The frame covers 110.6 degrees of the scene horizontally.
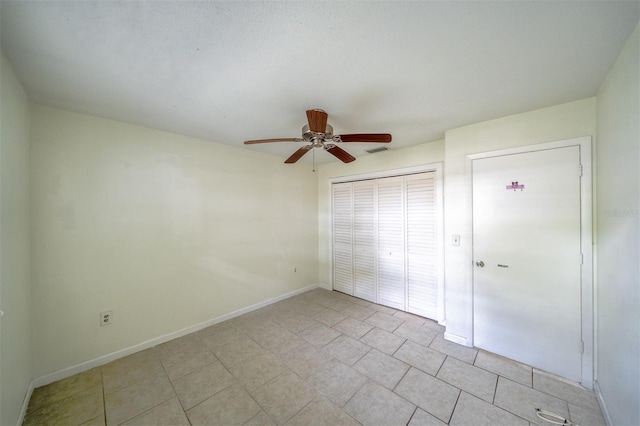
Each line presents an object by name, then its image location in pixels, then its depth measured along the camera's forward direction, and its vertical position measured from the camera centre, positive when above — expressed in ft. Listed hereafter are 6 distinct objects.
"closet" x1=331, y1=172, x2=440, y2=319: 9.99 -1.49
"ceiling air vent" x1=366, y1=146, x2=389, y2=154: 10.59 +3.07
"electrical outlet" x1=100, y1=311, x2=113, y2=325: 7.14 -3.40
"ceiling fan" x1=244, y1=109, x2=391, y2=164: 5.76 +2.15
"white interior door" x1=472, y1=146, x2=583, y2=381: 6.30 -1.44
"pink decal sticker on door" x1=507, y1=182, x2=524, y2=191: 7.00 +0.82
